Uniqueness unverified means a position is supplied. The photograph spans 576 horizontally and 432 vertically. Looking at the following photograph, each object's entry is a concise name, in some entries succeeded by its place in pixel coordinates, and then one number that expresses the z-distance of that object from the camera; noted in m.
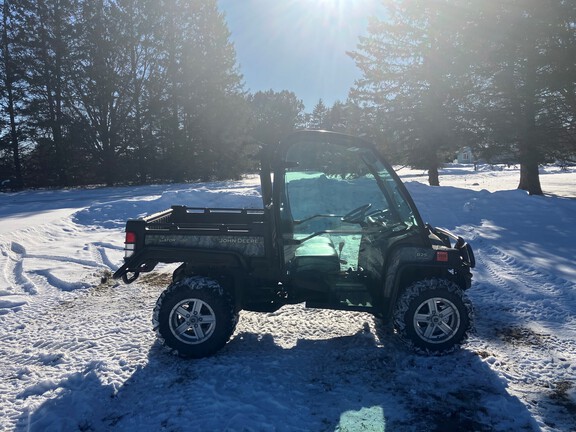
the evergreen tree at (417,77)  16.83
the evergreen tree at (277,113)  58.21
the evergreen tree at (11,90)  25.80
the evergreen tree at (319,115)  66.83
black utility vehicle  3.83
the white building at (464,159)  78.94
